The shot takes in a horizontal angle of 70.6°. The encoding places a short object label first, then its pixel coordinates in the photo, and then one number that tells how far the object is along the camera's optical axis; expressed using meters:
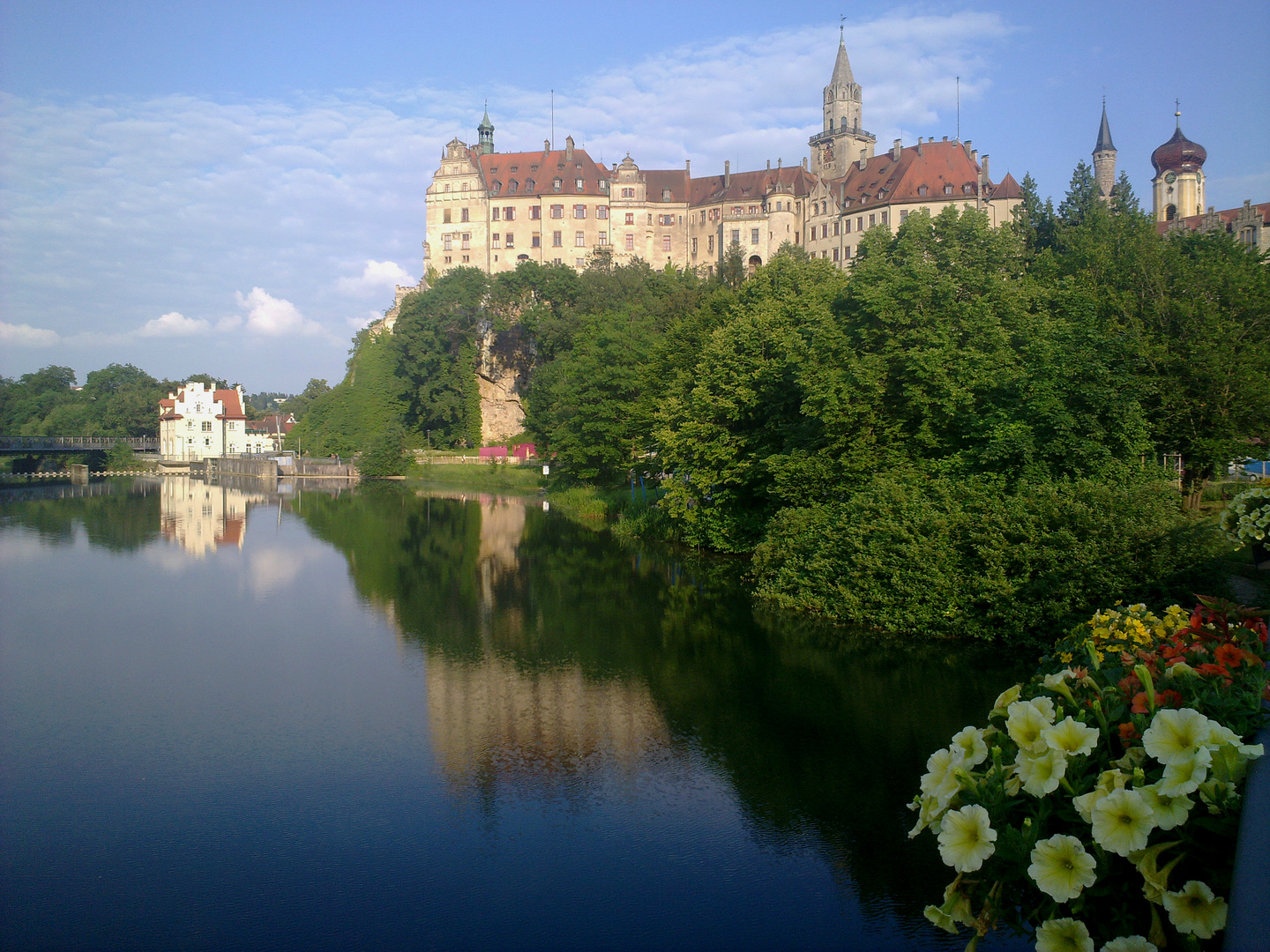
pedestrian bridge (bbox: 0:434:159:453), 81.50
